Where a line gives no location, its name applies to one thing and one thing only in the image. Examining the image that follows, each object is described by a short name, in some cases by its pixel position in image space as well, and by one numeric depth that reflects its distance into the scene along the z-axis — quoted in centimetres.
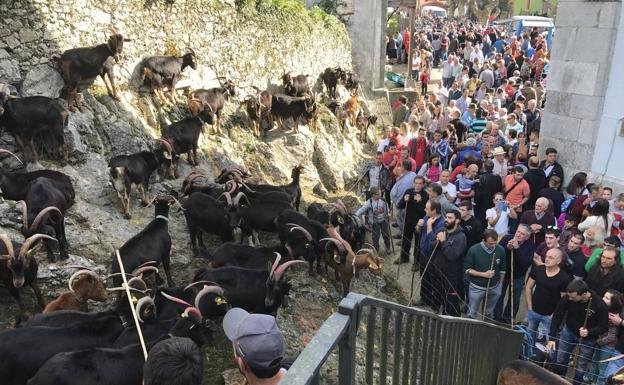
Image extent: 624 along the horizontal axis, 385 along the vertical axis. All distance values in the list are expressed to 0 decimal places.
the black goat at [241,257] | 696
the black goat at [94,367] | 405
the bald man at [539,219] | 698
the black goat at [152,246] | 636
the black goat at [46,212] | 630
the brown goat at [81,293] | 552
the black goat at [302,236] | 767
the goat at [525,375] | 456
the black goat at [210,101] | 1135
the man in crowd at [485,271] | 630
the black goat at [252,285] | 613
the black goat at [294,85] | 1509
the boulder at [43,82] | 880
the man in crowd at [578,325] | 527
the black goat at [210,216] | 797
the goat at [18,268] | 539
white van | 4237
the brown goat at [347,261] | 753
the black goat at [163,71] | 1082
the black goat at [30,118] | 775
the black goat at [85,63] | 898
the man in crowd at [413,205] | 823
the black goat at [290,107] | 1363
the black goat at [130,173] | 811
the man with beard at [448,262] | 663
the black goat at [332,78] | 1784
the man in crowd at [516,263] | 653
